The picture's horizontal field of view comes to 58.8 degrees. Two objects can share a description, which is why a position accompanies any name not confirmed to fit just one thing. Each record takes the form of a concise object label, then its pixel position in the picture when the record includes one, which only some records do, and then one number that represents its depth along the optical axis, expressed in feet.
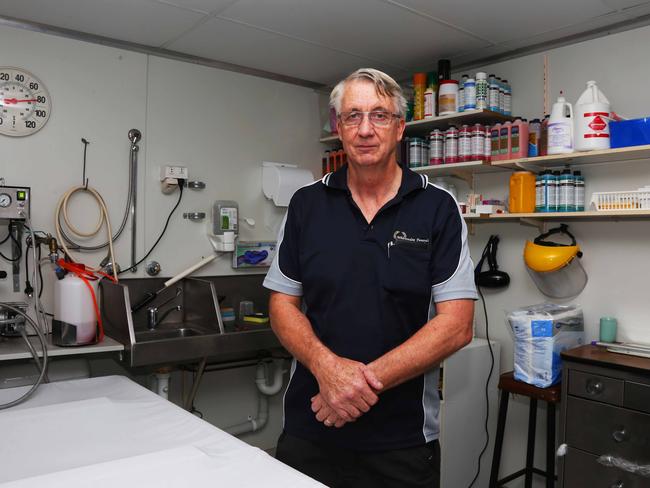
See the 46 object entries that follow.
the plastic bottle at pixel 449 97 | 9.39
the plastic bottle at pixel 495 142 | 9.05
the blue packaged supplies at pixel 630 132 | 7.41
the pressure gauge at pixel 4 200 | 7.59
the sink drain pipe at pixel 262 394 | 10.82
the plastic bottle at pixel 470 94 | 9.07
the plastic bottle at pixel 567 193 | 8.34
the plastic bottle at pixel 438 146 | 9.78
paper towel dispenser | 10.82
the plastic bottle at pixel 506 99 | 9.43
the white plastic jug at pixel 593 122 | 7.77
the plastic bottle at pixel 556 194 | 8.44
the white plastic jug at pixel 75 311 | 7.77
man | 5.05
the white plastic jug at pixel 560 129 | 8.11
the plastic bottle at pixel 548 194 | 8.48
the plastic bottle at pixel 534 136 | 8.77
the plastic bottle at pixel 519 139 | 8.80
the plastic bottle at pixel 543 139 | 8.80
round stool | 8.07
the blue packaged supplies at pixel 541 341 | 8.16
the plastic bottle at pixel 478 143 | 9.20
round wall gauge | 8.30
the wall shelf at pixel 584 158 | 7.57
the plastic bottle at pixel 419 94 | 9.91
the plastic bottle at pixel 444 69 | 9.73
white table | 4.10
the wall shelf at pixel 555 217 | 7.64
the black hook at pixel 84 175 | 9.00
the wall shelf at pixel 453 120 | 9.10
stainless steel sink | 8.08
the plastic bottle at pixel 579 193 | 8.34
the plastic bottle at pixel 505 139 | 8.91
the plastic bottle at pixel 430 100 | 9.68
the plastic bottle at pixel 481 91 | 9.00
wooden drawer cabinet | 7.11
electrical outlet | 9.66
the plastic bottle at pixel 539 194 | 8.59
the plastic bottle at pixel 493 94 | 9.11
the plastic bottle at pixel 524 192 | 8.80
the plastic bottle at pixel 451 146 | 9.54
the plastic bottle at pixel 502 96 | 9.34
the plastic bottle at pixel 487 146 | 9.19
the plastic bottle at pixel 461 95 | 9.23
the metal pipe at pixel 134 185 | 9.46
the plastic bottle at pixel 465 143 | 9.29
